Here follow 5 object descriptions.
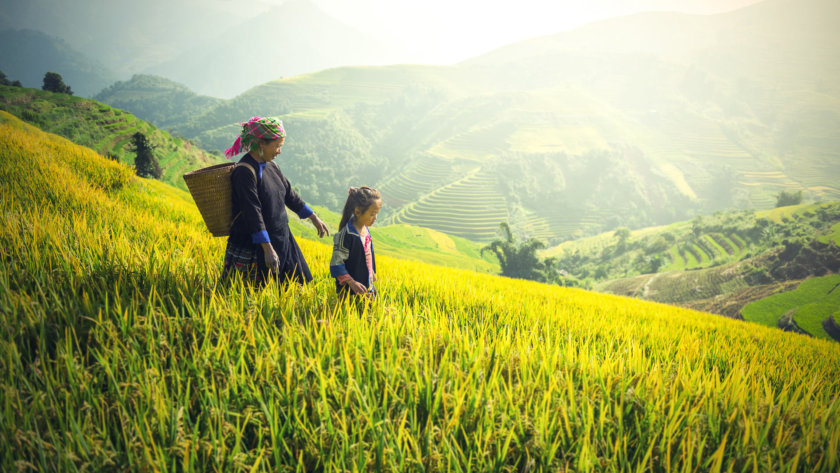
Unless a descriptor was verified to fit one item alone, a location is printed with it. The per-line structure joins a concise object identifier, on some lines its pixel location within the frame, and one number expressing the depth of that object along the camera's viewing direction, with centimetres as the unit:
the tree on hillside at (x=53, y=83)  6412
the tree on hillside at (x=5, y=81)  6370
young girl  297
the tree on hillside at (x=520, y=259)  7550
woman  288
